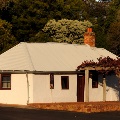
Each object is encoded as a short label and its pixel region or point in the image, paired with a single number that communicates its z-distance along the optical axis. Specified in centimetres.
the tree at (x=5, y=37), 5424
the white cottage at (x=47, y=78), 3120
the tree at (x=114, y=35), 6701
